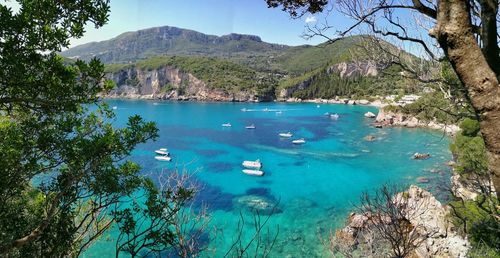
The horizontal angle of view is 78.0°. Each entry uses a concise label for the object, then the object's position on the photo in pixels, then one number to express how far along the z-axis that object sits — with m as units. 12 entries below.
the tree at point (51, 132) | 4.04
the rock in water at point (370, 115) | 87.06
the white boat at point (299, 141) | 53.28
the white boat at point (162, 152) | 42.56
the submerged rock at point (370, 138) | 54.12
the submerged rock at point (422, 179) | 29.66
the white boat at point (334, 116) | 89.07
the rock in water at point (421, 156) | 39.66
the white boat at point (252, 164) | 37.66
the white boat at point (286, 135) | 59.37
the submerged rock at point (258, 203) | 25.06
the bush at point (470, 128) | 30.41
